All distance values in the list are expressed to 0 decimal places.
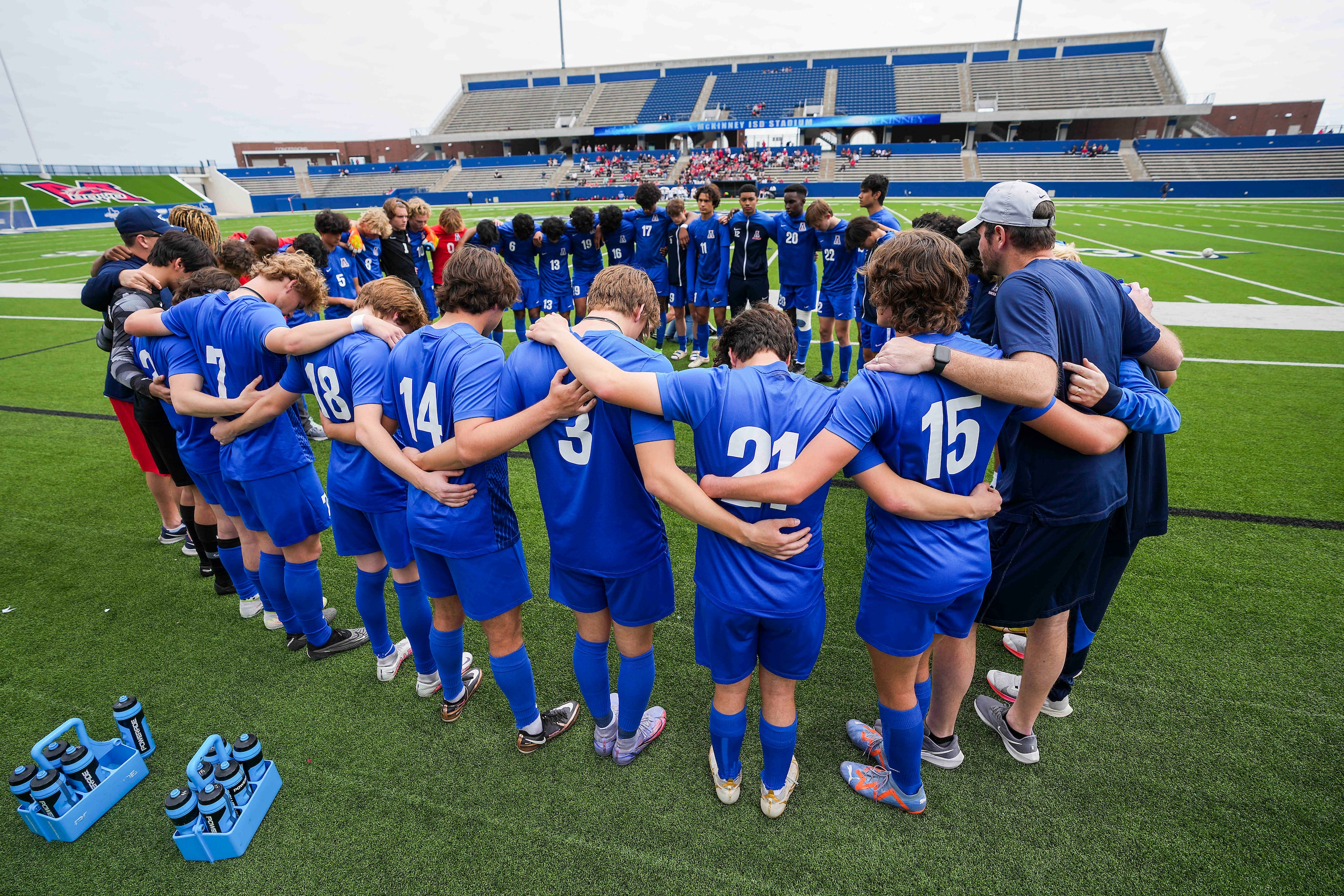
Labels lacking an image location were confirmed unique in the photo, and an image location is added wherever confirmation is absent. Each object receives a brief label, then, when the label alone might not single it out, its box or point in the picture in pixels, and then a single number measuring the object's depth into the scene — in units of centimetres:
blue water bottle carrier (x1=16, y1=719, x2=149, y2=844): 238
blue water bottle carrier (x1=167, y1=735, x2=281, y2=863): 228
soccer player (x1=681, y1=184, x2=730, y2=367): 816
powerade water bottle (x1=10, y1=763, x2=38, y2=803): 234
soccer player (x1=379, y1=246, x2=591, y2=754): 218
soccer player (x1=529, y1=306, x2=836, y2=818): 187
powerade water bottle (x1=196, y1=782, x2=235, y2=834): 225
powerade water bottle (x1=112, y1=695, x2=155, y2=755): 265
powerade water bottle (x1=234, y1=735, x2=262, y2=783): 247
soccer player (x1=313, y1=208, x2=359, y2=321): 695
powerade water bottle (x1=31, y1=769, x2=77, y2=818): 234
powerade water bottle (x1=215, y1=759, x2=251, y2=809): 234
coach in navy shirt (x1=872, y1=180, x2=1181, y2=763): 200
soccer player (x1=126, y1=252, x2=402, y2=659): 295
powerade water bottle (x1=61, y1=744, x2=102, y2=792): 242
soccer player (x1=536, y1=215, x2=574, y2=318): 864
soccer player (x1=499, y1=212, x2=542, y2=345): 820
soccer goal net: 3089
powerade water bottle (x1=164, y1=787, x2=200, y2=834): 227
